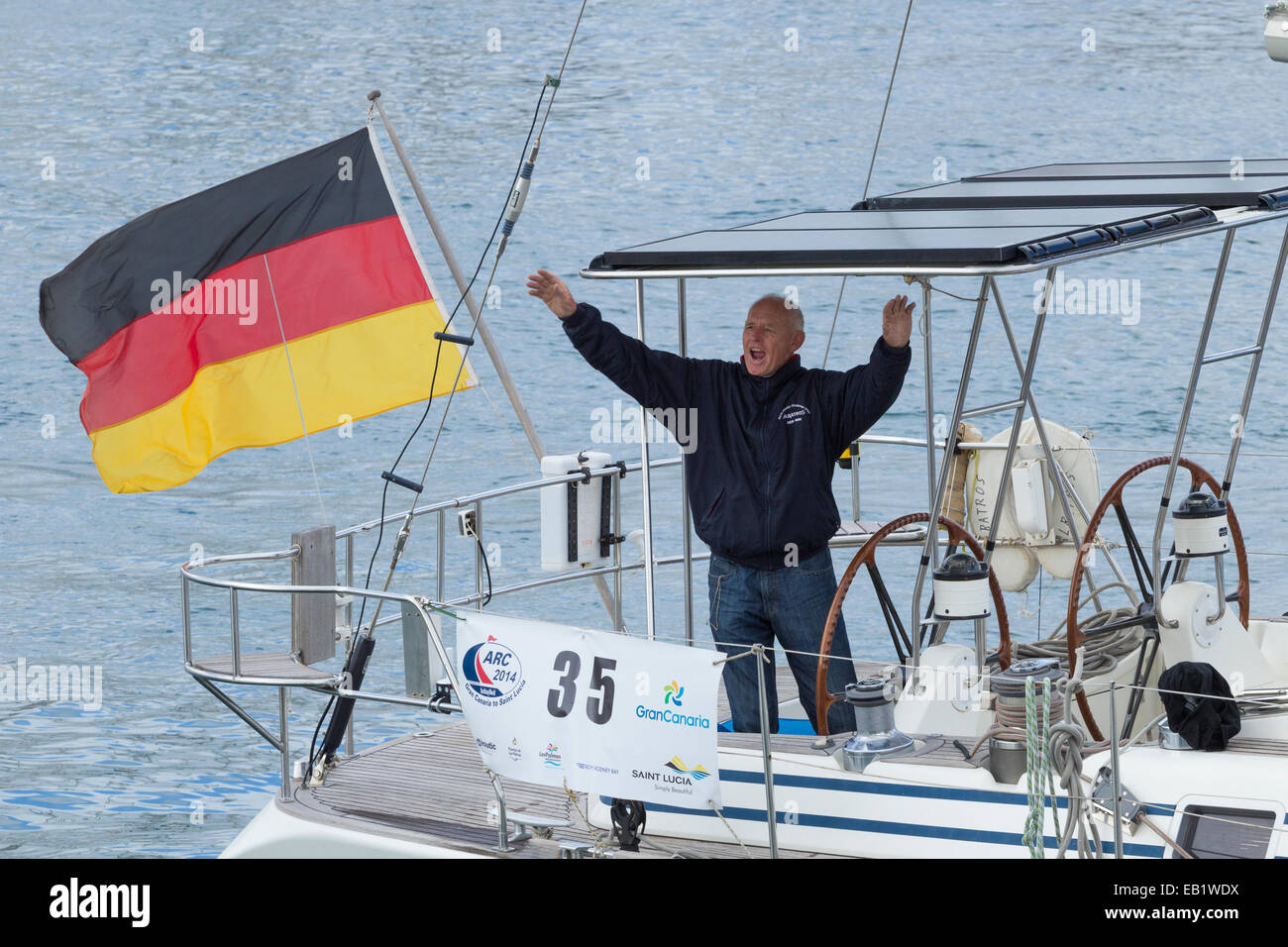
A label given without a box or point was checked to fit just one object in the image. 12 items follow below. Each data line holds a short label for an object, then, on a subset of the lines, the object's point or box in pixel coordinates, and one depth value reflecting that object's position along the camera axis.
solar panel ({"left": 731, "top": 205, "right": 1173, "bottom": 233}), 12.44
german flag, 16.41
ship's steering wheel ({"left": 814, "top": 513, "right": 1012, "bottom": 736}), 11.89
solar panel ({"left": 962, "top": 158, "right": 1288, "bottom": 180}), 15.09
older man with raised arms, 12.45
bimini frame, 11.13
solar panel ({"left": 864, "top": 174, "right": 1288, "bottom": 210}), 13.50
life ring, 16.25
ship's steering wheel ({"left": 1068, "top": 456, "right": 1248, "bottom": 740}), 12.32
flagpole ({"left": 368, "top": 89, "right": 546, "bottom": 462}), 15.91
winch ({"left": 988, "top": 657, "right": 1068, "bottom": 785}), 11.28
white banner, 11.28
